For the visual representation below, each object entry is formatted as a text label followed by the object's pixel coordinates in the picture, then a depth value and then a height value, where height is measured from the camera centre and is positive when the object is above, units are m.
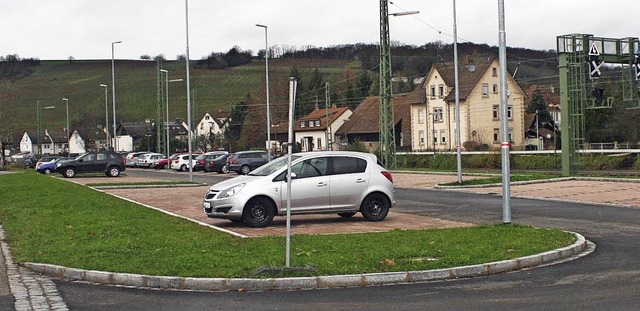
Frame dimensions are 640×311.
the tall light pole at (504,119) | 15.94 +0.55
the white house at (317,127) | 104.31 +3.30
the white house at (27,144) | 152.70 +3.02
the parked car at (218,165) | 58.97 -0.79
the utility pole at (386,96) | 49.41 +3.40
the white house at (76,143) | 122.99 +2.40
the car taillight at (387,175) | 18.97 -0.60
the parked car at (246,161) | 54.59 -0.51
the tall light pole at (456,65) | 35.12 +3.72
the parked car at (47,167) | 61.59 -0.64
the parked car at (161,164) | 75.00 -0.79
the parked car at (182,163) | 65.69 -0.66
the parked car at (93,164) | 51.47 -0.45
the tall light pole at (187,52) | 43.38 +5.63
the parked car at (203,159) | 62.56 -0.36
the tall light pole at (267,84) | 48.22 +4.56
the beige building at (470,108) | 84.44 +4.26
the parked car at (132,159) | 80.71 -0.26
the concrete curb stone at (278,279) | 10.32 -1.68
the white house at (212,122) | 132.00 +5.51
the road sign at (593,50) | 39.47 +4.63
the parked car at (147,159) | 77.11 -0.28
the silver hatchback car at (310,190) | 17.52 -0.85
